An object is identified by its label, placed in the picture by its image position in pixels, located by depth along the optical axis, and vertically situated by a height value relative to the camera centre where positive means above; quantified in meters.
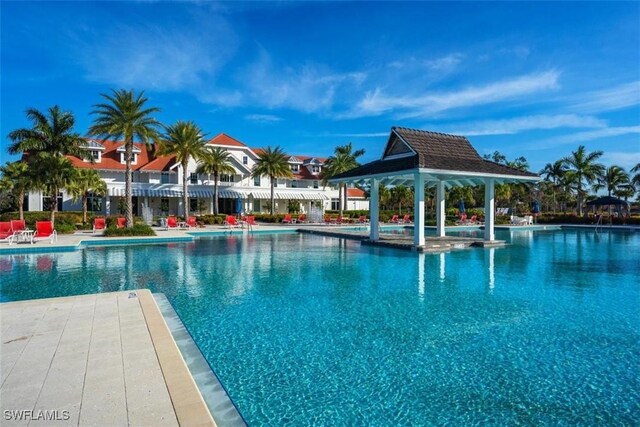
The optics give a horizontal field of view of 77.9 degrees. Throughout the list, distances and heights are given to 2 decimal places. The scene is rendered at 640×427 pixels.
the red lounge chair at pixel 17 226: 22.41 -0.78
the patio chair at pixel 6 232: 21.75 -1.11
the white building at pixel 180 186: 45.03 +3.21
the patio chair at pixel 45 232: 22.19 -1.11
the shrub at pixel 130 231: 25.95 -1.29
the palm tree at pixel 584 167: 52.98 +5.70
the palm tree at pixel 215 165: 44.34 +5.42
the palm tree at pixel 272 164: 49.84 +5.97
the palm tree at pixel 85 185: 33.69 +2.48
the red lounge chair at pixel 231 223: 35.97 -1.07
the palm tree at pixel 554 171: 60.16 +5.96
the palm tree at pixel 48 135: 27.50 +5.49
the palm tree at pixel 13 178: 31.98 +2.93
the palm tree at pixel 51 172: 27.75 +2.90
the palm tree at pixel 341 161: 53.56 +6.86
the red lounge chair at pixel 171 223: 35.19 -1.01
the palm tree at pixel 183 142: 40.38 +7.13
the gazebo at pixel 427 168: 20.80 +2.36
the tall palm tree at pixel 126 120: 28.34 +6.72
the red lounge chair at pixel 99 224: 29.51 -0.89
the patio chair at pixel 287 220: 43.32 -0.98
